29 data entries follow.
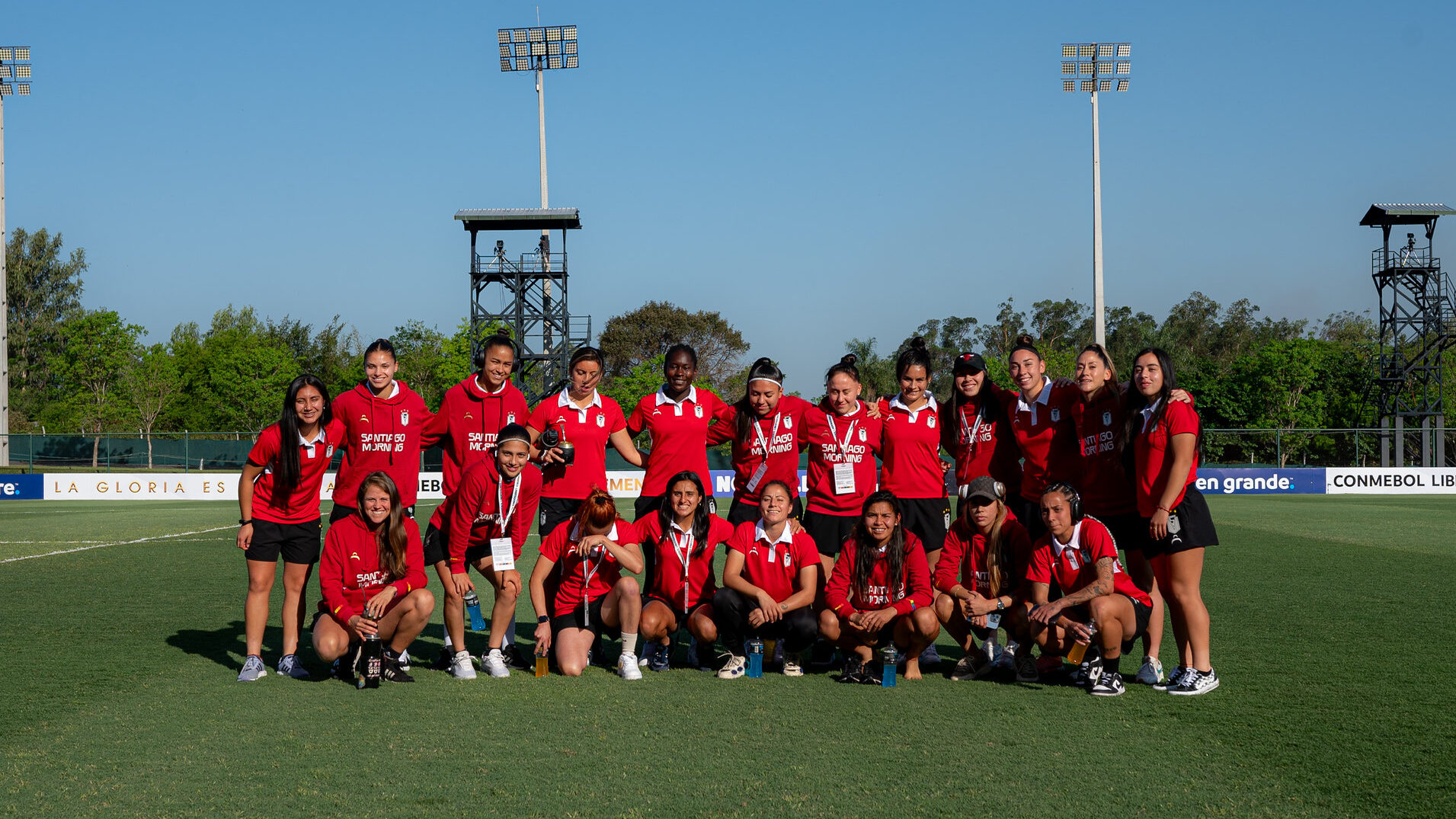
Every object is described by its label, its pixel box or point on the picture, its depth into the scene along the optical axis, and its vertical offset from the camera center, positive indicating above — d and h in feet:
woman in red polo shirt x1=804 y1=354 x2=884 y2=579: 20.22 -0.86
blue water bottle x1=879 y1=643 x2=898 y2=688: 18.01 -4.32
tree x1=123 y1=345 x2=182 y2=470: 144.77 +4.42
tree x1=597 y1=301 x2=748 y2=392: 203.31 +14.78
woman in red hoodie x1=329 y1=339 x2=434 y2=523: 19.95 -0.31
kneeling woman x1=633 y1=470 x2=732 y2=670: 19.61 -2.88
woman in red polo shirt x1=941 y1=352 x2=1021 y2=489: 20.68 -0.41
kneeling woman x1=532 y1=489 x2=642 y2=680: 19.39 -3.19
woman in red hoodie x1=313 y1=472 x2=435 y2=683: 18.60 -2.86
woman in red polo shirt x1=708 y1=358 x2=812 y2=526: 20.67 -0.59
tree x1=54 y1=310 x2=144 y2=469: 144.25 +7.83
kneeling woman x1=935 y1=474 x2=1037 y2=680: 18.85 -2.89
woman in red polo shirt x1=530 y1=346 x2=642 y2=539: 20.61 -0.43
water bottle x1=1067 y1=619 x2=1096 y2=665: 17.70 -4.01
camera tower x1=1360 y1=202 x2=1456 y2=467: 116.06 +9.99
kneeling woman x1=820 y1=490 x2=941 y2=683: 18.47 -3.21
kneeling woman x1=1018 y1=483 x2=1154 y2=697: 17.62 -3.08
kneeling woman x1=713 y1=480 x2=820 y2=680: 19.06 -3.14
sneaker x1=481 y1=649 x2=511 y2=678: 19.21 -4.51
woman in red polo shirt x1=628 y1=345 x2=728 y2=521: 20.85 -0.34
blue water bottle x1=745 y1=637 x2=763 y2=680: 18.97 -4.35
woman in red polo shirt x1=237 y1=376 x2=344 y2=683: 18.78 -1.58
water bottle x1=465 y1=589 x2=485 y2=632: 24.67 -4.78
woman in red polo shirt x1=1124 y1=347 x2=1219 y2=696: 17.08 -1.51
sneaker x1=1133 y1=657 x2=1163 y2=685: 18.21 -4.51
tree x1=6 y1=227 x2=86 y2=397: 190.39 +21.83
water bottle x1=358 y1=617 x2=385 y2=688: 17.97 -4.10
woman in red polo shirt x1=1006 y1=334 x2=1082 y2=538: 19.76 -0.37
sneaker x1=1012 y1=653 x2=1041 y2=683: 18.48 -4.49
